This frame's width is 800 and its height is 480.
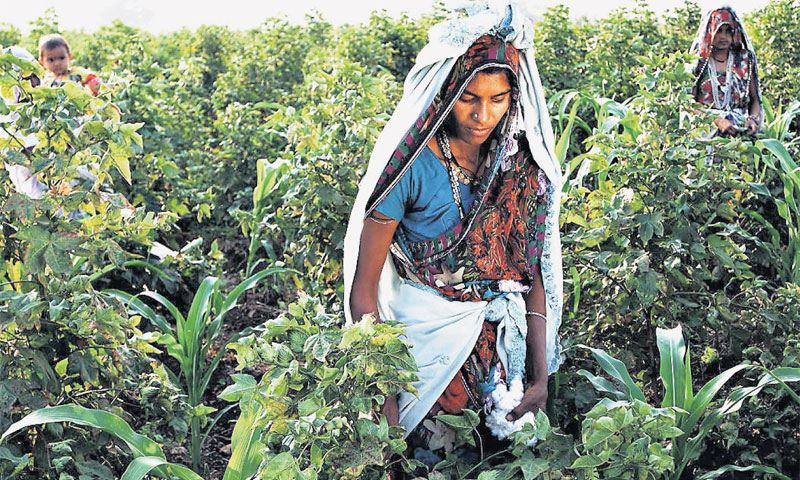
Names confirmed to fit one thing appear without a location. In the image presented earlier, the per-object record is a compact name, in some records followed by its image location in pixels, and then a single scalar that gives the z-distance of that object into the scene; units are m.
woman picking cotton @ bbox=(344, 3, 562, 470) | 2.07
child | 4.80
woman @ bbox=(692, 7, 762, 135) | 4.81
